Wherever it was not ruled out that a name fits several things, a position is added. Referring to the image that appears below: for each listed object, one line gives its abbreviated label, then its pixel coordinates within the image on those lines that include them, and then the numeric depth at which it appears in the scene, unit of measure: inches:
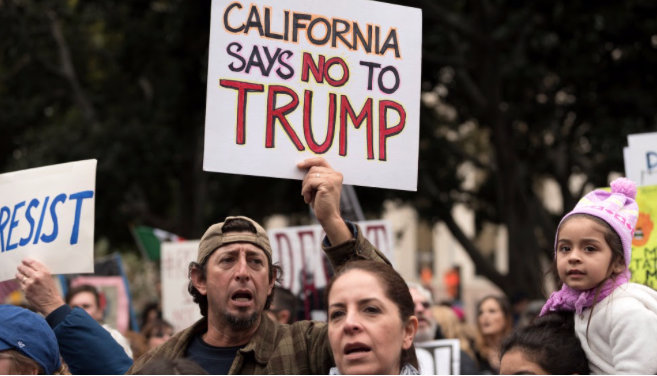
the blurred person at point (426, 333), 237.1
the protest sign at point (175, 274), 359.6
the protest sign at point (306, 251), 287.7
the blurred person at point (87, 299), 243.6
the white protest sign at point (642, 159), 215.8
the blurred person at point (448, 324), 300.0
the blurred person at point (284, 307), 251.1
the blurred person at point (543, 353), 132.1
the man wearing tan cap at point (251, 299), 142.4
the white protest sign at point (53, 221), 172.1
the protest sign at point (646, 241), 196.2
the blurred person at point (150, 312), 361.1
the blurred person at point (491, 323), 287.6
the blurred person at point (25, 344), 136.7
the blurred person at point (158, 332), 273.1
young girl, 130.9
